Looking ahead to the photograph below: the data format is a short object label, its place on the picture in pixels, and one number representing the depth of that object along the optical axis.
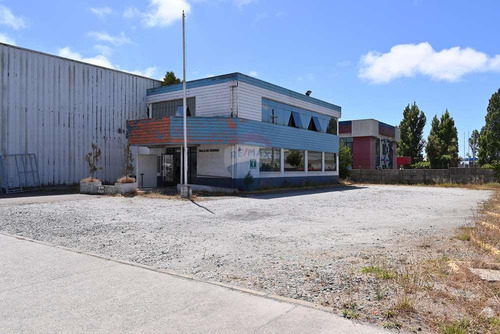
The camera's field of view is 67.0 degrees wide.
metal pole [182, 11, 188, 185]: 19.48
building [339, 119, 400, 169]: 48.06
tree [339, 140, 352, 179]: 38.12
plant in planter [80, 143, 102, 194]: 21.12
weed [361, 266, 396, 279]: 5.49
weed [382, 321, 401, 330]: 3.95
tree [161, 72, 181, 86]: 31.31
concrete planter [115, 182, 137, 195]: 20.61
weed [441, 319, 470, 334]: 3.72
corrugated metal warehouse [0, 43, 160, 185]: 22.67
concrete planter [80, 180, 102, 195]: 21.08
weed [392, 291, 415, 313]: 4.29
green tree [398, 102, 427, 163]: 54.38
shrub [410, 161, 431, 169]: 52.08
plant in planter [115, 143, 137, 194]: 20.62
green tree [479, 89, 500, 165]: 45.25
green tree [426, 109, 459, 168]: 50.09
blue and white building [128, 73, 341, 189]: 22.33
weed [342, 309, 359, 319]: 4.20
